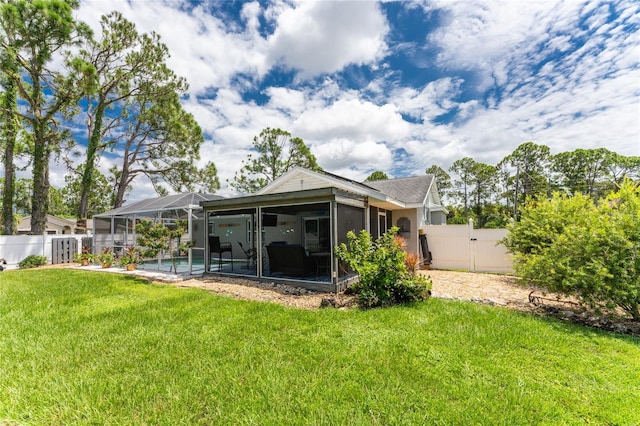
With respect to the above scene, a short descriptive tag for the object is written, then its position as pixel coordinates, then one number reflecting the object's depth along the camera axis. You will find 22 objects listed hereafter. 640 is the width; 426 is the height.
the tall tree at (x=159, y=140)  18.69
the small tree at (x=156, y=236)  9.31
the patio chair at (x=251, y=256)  10.35
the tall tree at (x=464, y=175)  37.84
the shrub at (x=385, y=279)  5.45
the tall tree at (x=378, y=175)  40.53
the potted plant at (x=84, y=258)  12.20
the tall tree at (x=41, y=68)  12.66
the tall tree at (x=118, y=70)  16.05
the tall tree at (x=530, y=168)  32.78
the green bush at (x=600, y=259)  4.26
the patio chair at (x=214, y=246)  9.78
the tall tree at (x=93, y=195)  27.78
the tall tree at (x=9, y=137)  13.57
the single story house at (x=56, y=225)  32.00
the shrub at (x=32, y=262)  12.05
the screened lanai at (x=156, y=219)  11.22
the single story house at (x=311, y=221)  7.20
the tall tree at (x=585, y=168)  31.53
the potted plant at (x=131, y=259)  10.74
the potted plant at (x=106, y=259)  11.57
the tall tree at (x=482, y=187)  36.47
